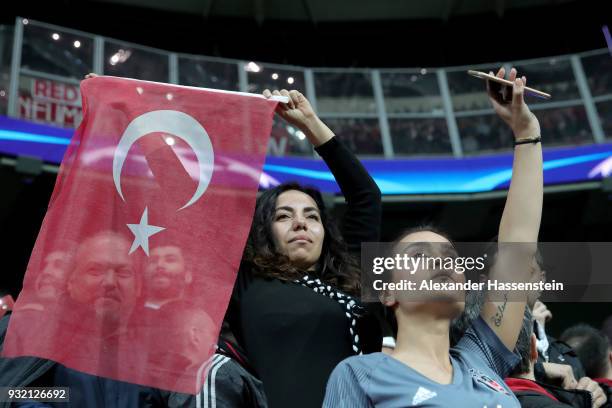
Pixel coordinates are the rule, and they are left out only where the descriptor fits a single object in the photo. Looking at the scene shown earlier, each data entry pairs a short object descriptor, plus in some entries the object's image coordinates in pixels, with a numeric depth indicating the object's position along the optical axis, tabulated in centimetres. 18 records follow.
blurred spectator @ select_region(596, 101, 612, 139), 927
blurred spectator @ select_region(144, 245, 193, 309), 184
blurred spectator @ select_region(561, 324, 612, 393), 311
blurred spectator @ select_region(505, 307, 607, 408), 202
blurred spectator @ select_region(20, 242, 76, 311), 184
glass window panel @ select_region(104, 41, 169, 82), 919
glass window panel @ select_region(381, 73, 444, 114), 1024
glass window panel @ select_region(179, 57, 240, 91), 966
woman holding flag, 183
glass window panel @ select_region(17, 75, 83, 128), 789
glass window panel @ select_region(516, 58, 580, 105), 999
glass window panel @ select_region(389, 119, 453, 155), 956
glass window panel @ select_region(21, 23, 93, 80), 859
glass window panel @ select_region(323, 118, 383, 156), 947
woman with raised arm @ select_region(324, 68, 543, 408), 153
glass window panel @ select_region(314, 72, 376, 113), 1010
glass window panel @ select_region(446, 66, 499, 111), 1016
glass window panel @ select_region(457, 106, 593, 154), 938
